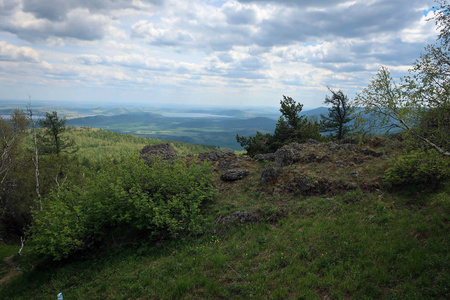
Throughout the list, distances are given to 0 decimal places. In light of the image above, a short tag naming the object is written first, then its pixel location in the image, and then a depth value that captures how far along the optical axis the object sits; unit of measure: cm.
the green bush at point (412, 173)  996
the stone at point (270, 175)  1517
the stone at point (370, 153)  1606
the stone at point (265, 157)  2044
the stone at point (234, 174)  1702
